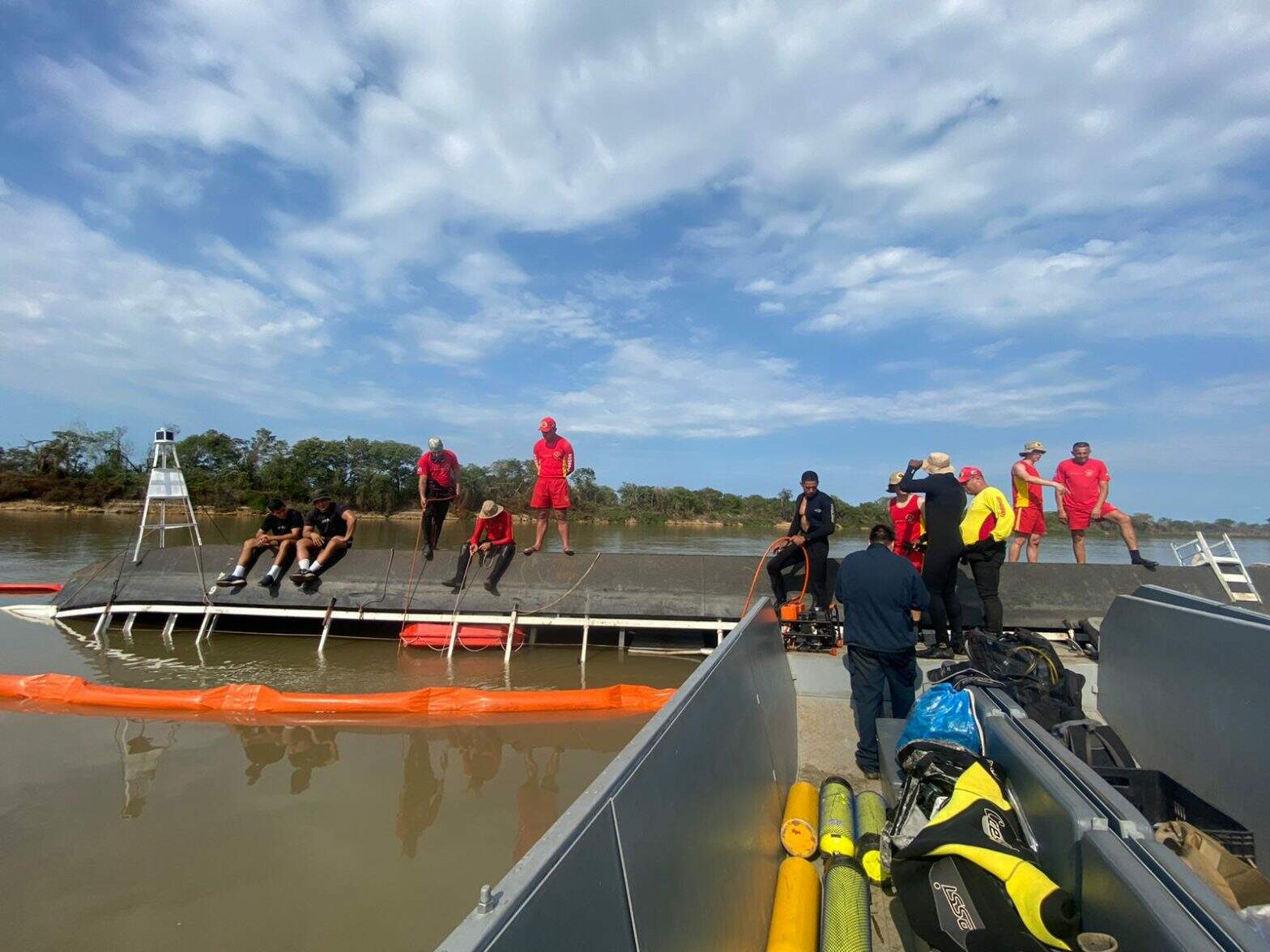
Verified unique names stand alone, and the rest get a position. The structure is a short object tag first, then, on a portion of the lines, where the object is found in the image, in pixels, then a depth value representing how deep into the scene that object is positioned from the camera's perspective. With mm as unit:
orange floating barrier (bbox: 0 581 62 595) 12133
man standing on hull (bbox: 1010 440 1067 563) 8148
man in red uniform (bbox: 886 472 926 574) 7941
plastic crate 2871
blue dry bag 2975
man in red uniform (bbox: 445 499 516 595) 9188
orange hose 7453
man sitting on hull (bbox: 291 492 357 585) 9430
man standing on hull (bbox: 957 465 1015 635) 6406
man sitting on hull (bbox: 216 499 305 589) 9508
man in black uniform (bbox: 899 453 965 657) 6160
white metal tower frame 9328
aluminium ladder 8070
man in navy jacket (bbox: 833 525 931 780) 4434
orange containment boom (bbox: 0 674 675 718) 6238
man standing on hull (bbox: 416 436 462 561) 9445
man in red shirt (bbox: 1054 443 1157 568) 8195
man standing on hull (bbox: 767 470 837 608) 7465
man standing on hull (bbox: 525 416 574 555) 9266
